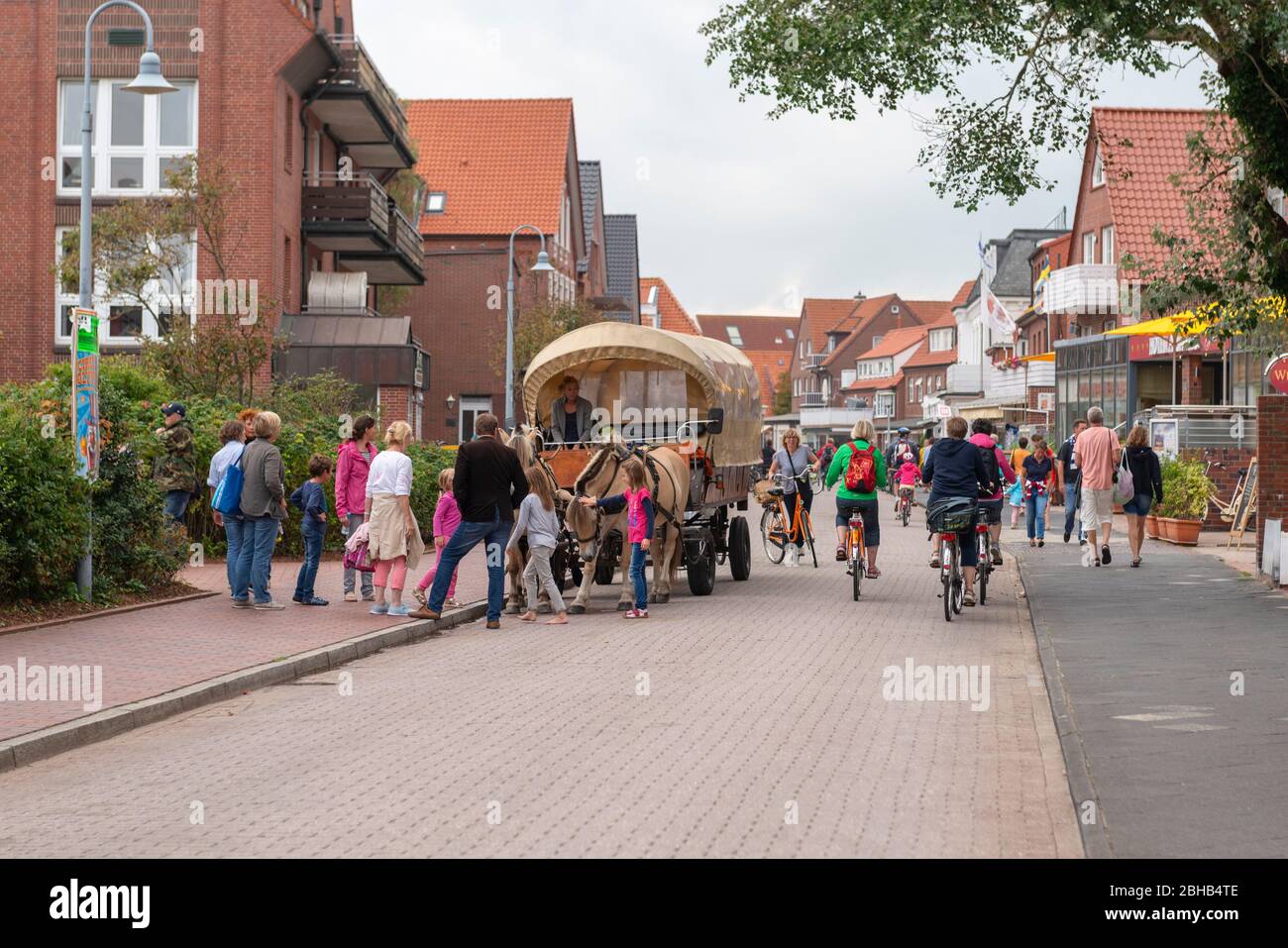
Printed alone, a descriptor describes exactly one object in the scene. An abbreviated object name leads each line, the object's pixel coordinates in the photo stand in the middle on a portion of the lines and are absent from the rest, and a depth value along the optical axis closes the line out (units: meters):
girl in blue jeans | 16.38
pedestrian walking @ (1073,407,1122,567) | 21.83
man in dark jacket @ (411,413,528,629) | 15.44
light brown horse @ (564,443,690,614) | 16.70
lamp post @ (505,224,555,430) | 36.03
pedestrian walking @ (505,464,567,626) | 15.81
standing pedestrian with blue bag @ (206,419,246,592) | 15.84
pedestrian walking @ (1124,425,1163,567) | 21.62
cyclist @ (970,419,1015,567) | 17.84
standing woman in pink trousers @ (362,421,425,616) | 15.48
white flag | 72.25
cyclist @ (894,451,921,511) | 34.88
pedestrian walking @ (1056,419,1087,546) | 26.41
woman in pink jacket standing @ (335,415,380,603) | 16.77
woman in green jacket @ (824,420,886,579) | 18.97
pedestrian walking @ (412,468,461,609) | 16.22
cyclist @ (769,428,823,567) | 23.73
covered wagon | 18.89
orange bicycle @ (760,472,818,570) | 23.82
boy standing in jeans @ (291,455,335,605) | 16.34
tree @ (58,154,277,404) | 26.30
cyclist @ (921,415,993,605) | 16.64
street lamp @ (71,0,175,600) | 17.00
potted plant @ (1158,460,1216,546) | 27.35
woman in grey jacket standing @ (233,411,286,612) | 15.57
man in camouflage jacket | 17.81
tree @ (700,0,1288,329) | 16.02
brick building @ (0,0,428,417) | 35.03
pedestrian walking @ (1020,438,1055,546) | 26.95
